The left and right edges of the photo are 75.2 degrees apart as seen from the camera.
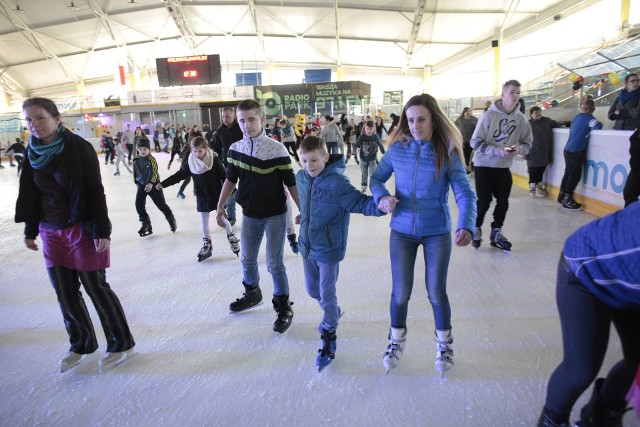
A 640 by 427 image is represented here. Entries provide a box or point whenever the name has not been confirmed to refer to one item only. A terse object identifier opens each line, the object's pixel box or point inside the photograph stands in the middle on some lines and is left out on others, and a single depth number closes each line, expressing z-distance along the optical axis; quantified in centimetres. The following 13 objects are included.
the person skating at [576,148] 491
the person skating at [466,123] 719
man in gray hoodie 324
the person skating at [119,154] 1110
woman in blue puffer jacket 177
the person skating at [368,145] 636
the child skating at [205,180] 366
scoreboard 2073
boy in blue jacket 191
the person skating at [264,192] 236
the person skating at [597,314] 99
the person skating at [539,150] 579
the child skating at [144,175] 445
